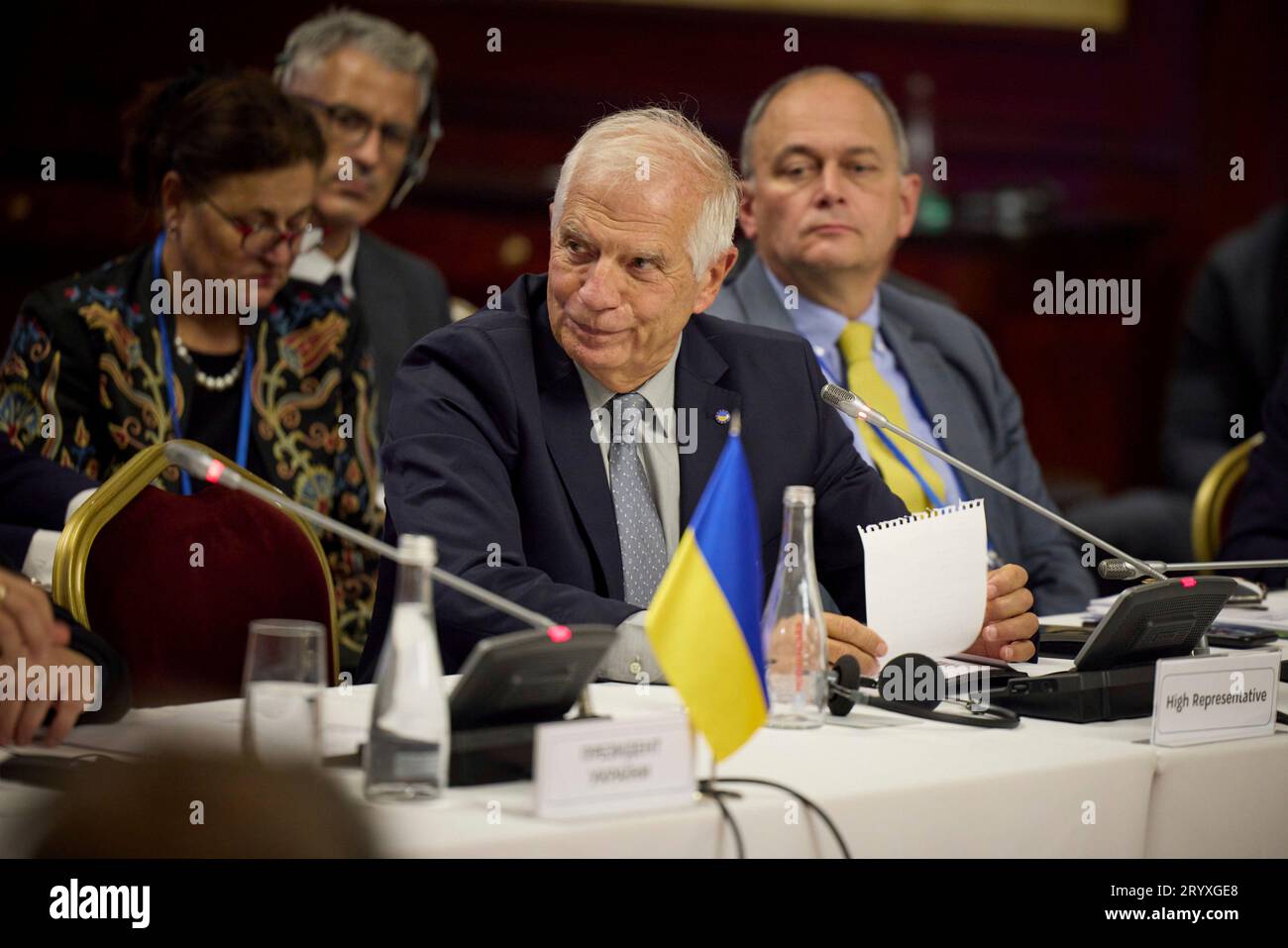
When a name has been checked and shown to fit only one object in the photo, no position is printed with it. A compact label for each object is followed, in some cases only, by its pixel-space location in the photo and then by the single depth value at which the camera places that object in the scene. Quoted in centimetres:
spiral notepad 400
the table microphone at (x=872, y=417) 410
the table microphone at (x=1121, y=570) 416
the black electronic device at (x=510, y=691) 359
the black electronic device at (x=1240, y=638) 444
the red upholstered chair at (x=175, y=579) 440
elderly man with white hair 428
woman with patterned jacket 500
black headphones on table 393
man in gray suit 523
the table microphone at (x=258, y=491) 368
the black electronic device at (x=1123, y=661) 397
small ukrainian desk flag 365
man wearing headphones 586
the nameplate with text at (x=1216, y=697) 384
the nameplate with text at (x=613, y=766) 353
